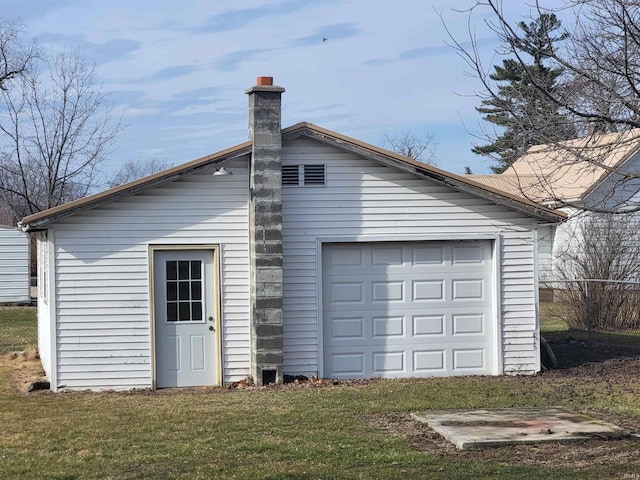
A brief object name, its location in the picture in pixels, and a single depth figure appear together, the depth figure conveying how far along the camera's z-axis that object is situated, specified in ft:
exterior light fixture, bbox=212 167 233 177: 48.37
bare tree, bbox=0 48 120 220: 114.21
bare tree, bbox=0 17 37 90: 118.73
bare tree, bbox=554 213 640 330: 76.07
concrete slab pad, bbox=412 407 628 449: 32.55
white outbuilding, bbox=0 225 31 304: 110.83
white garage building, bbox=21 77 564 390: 48.06
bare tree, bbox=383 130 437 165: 197.19
